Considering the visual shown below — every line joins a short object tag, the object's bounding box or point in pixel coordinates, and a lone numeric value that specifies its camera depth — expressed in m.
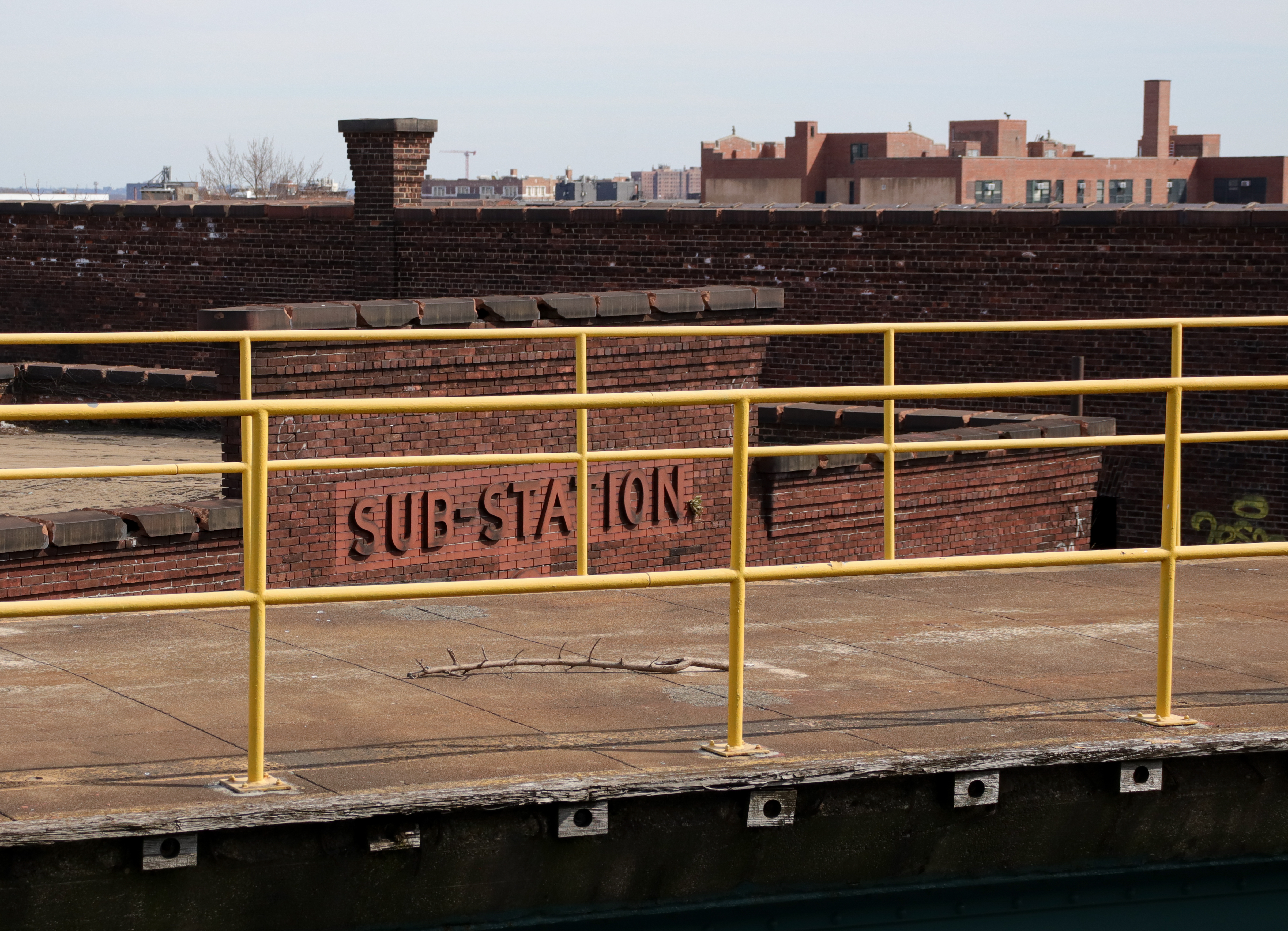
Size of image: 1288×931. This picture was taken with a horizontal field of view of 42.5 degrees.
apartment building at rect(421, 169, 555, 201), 175.50
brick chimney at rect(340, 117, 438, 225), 20.16
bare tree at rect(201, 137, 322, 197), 94.31
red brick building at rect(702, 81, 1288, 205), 83.19
